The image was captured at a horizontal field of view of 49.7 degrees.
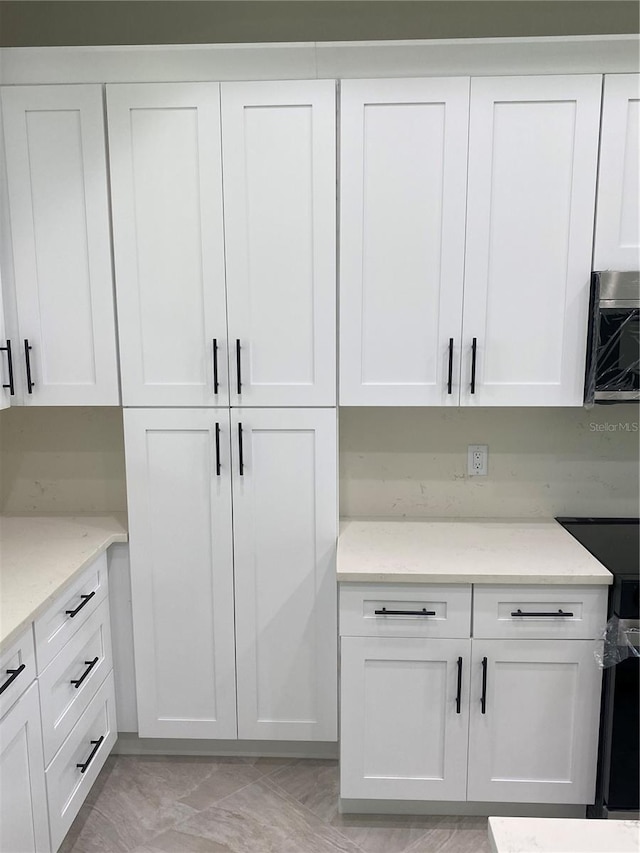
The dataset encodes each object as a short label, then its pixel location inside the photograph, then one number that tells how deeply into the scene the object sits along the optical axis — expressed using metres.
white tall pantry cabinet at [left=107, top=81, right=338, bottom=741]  2.16
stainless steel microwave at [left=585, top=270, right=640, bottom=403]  2.13
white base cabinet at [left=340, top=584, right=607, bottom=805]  2.12
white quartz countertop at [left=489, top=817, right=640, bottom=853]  0.97
